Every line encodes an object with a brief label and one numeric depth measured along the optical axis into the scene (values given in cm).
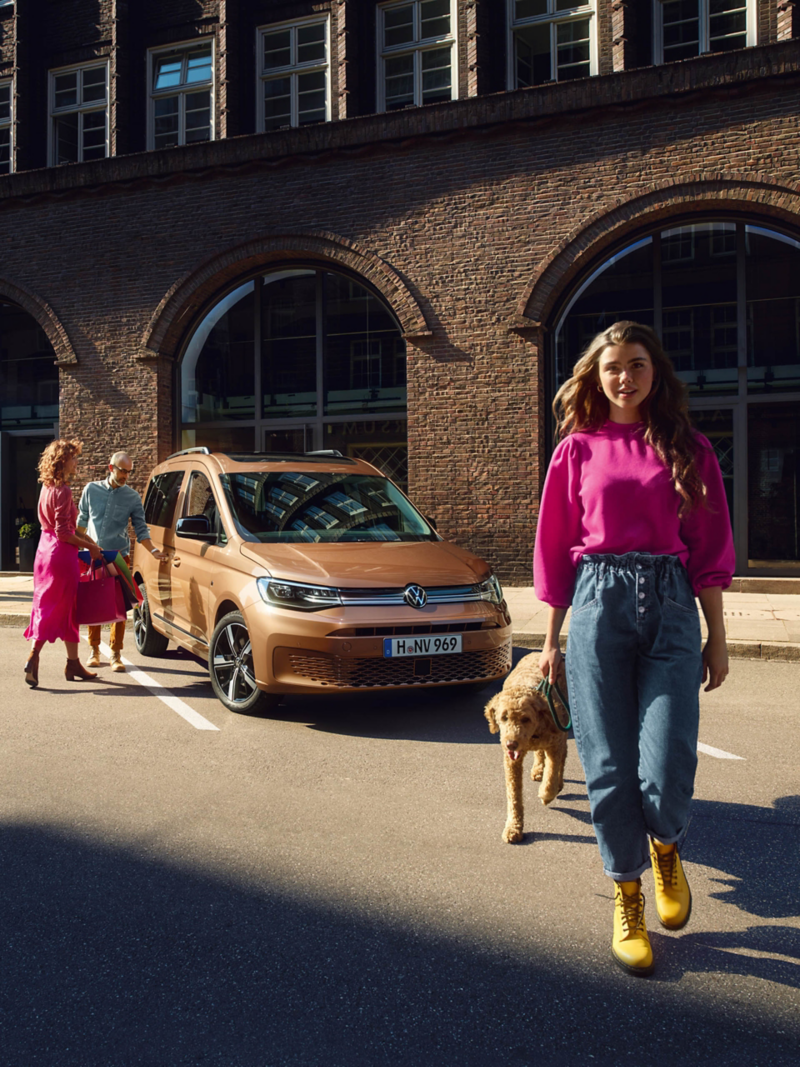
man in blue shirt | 770
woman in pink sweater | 268
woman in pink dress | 699
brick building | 1303
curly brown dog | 366
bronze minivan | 557
